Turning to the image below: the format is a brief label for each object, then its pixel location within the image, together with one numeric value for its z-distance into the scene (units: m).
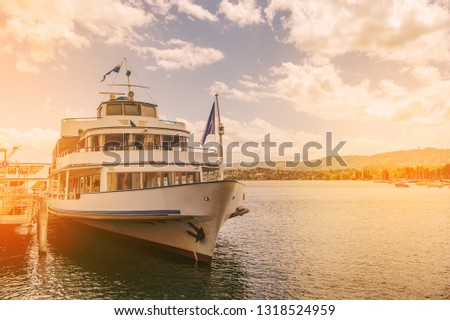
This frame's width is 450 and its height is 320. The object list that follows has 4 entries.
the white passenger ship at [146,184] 13.98
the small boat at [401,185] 129.12
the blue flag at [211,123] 14.04
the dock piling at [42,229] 17.30
